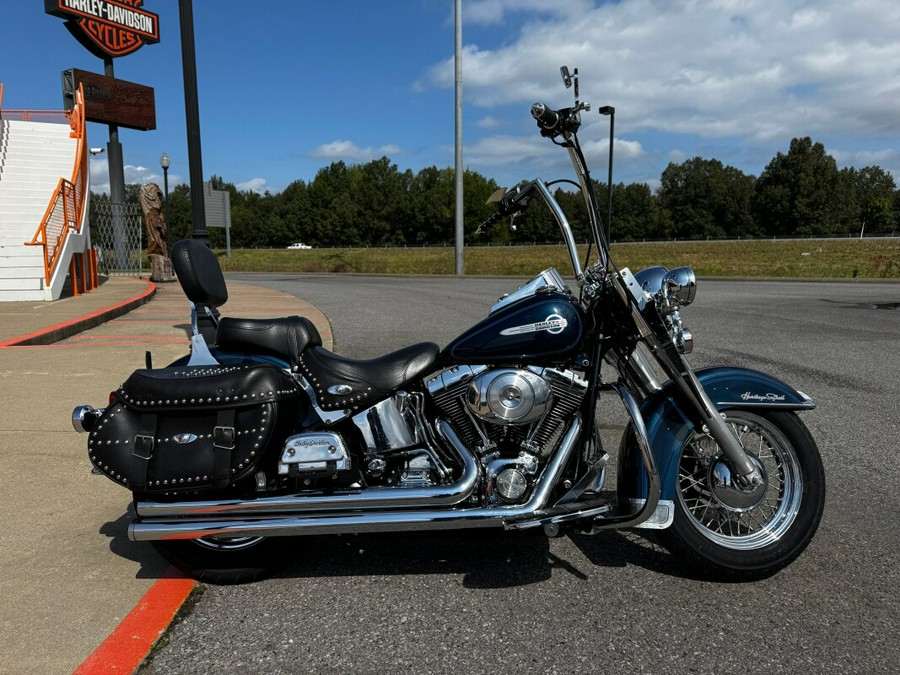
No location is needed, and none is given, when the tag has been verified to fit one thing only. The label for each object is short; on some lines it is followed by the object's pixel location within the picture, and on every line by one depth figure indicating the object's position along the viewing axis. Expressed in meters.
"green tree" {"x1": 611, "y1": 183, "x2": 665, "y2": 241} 92.50
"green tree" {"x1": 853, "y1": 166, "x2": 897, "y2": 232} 95.31
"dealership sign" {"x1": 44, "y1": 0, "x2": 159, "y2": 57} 26.25
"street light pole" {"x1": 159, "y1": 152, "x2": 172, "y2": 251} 30.08
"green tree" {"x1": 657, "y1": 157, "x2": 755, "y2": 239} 95.69
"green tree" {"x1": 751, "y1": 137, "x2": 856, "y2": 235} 88.81
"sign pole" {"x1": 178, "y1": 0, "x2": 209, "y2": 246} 6.66
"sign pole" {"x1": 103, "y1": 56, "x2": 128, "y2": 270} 26.28
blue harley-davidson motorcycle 2.67
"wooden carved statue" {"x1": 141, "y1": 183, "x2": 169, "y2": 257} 21.50
